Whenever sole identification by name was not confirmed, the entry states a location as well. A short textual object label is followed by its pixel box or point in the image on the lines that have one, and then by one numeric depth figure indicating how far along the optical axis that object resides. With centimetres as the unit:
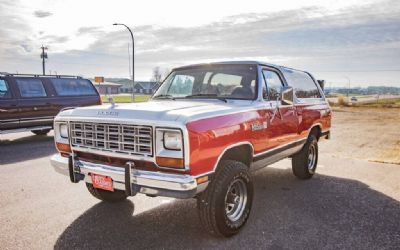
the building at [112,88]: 9971
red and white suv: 321
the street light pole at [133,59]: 2772
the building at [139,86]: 11068
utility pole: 5575
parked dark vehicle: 950
